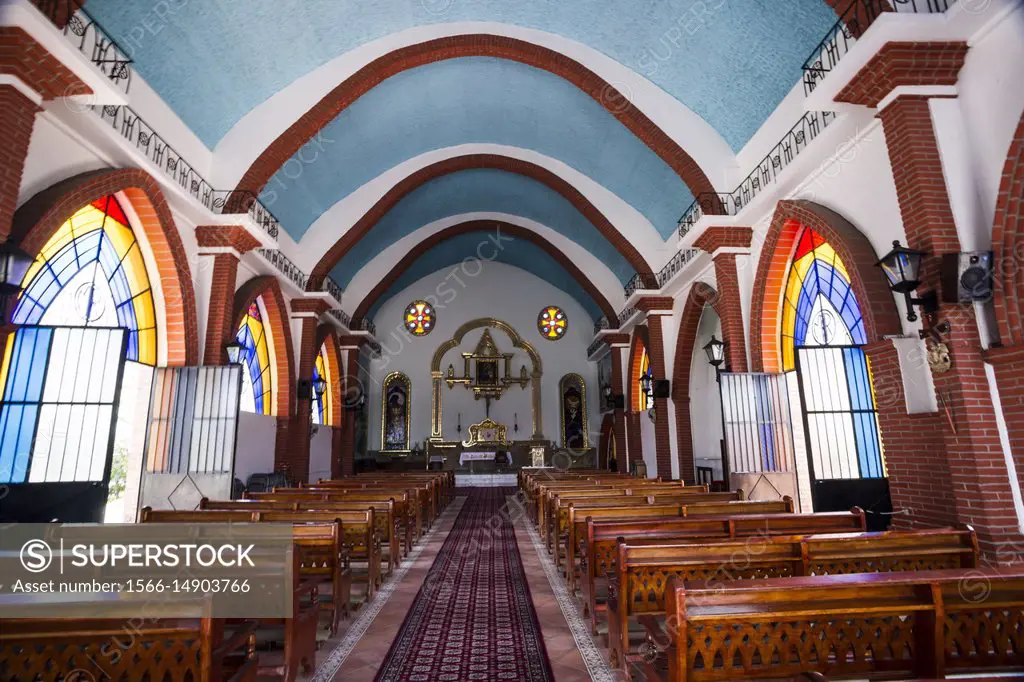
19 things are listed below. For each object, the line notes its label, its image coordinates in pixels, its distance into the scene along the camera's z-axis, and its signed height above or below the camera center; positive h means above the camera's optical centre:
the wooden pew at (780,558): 3.38 -0.65
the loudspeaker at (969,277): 4.77 +1.41
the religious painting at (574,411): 22.66 +1.71
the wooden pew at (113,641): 1.94 -0.62
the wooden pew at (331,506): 6.11 -0.52
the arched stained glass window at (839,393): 7.61 +0.76
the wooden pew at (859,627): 2.19 -0.70
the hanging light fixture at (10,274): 4.99 +1.69
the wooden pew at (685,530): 4.31 -0.62
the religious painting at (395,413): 22.25 +1.75
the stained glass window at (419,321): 23.53 +5.60
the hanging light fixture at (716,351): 9.96 +1.75
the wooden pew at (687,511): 5.37 -0.58
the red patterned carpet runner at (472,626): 3.76 -1.40
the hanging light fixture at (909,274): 5.00 +1.53
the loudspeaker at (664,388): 13.58 +1.52
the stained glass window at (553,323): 23.73 +5.48
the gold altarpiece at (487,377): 22.25 +3.15
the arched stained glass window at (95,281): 7.18 +2.51
